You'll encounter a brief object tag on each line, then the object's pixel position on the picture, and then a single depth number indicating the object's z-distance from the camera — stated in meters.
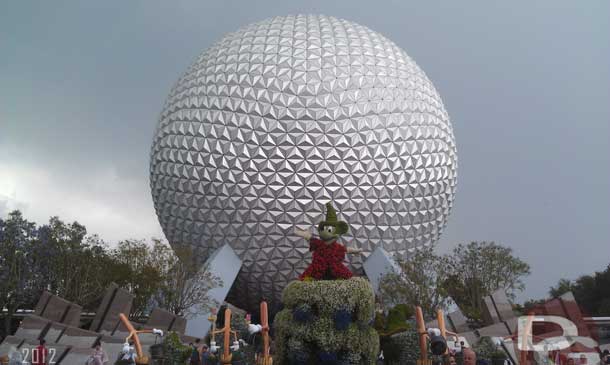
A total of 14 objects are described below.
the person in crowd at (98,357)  11.55
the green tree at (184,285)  21.84
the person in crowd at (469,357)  9.45
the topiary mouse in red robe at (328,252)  10.07
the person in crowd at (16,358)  12.02
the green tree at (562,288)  42.86
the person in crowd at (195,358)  11.79
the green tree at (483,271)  22.75
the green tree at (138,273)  23.67
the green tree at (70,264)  24.92
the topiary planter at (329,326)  9.31
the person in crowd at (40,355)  11.98
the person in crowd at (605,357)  12.80
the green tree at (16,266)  23.36
